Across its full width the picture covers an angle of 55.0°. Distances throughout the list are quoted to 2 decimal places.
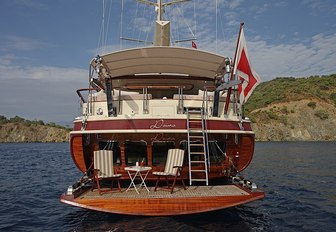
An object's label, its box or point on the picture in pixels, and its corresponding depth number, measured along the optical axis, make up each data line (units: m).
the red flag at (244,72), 9.17
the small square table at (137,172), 8.70
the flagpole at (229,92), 9.26
